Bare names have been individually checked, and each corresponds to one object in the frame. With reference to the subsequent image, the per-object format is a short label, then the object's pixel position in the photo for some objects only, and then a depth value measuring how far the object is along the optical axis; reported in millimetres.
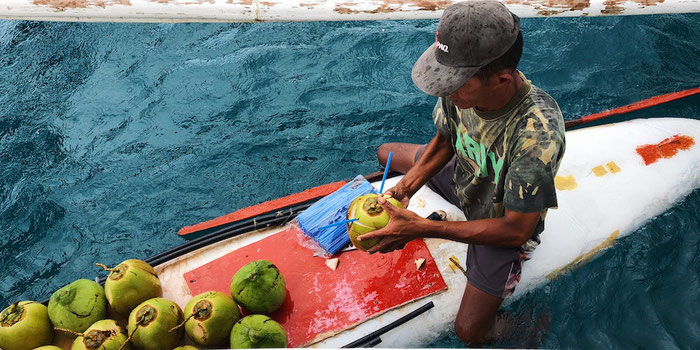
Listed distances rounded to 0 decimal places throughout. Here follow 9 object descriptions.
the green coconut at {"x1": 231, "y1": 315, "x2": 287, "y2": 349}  2902
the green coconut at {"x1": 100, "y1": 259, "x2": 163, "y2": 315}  3139
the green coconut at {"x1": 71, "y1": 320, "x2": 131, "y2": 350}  2834
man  2643
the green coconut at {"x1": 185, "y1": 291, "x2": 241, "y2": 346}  3010
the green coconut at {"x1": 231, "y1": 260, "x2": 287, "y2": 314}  3205
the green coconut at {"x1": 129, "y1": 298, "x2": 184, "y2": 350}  2938
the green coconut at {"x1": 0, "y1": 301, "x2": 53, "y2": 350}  2957
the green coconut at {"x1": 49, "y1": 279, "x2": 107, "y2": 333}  3043
